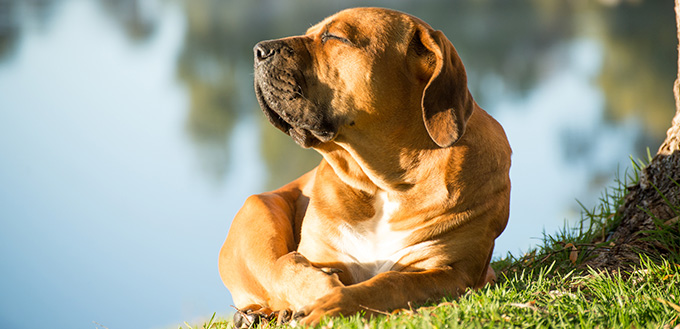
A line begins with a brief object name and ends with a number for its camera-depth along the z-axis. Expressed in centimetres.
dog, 600
